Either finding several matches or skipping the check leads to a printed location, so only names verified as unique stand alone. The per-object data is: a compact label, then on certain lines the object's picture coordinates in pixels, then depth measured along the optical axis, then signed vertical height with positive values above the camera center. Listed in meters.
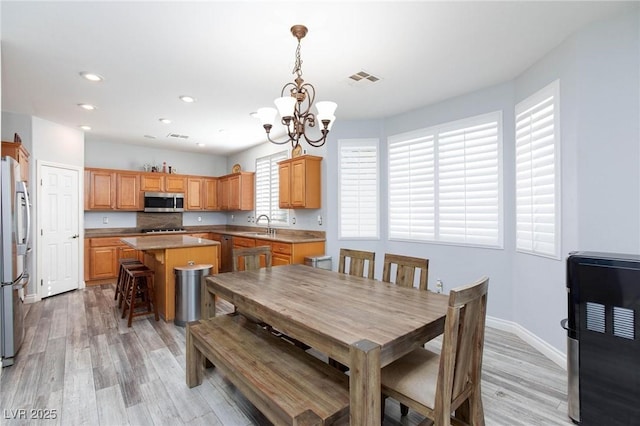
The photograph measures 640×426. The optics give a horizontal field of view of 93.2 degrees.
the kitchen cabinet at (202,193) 7.05 +0.46
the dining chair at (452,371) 1.35 -0.87
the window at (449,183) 3.59 +0.38
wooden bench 1.46 -0.93
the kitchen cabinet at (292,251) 4.57 -0.60
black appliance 1.73 -0.77
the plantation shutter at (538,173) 2.80 +0.38
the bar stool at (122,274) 4.22 -0.88
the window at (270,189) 6.04 +0.49
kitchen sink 5.67 -0.43
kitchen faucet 6.09 -0.26
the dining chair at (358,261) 2.82 -0.47
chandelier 2.33 +0.77
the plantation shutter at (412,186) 4.16 +0.37
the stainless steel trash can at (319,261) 4.50 -0.74
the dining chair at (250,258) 3.10 -0.47
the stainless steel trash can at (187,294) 3.61 -0.98
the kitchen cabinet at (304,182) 4.88 +0.49
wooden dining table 1.33 -0.59
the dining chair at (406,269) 2.40 -0.48
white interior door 4.67 -0.28
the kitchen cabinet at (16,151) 3.74 +0.78
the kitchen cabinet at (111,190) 5.79 +0.45
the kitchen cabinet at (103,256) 5.57 -0.82
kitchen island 3.76 -0.61
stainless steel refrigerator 2.58 -0.38
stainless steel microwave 6.42 +0.23
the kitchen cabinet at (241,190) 6.70 +0.49
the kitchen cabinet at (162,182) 6.43 +0.66
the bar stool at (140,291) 3.63 -1.02
